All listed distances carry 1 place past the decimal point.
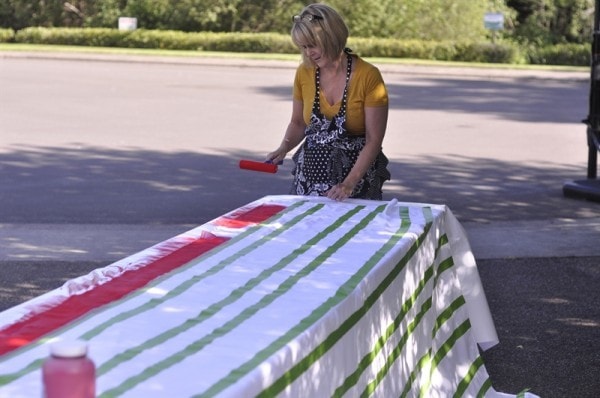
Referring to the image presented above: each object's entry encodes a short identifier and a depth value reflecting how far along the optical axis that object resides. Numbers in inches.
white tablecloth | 117.1
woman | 216.7
